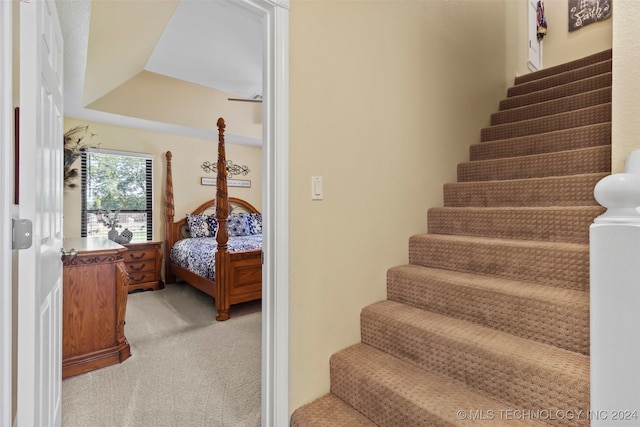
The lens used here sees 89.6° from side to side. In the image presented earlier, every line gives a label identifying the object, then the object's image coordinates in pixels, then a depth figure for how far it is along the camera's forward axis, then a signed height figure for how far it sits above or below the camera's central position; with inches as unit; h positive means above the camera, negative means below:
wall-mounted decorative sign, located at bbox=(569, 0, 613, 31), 161.9 +103.3
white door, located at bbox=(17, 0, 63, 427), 36.0 -0.2
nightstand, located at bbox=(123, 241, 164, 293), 170.2 -27.6
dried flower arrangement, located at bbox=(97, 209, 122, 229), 175.8 -2.3
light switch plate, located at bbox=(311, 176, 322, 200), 62.2 +4.9
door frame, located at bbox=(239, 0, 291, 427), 56.7 +1.2
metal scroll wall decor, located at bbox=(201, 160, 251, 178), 212.4 +30.6
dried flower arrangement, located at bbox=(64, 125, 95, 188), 157.2 +33.5
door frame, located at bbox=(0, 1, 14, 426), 31.6 +1.1
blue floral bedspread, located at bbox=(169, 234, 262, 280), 143.7 -18.8
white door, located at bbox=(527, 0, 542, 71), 158.2 +89.2
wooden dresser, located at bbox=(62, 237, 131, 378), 86.2 -26.8
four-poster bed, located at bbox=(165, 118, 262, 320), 129.9 -16.5
